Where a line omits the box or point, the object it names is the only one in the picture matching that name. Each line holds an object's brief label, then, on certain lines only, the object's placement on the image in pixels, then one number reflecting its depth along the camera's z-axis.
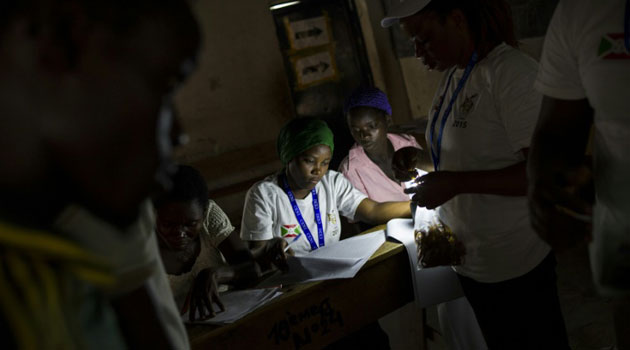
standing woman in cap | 1.47
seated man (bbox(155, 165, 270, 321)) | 1.81
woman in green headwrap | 2.32
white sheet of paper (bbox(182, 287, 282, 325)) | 1.69
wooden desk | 1.68
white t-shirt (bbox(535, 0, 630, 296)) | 0.86
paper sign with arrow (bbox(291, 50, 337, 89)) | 4.26
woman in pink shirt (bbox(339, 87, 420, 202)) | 2.96
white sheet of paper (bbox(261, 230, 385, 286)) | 1.94
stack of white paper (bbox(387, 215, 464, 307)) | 2.07
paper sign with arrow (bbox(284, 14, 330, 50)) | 4.20
